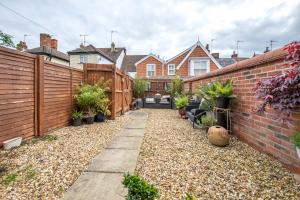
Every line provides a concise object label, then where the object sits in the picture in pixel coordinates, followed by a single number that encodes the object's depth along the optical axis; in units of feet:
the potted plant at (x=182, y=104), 21.68
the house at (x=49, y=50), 46.78
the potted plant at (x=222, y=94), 11.56
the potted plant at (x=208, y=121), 13.15
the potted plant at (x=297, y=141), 5.39
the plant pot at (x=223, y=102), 11.69
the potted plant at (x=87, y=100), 16.04
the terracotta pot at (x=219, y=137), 9.91
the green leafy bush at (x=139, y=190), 3.46
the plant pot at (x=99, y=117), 17.53
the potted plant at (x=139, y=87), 34.64
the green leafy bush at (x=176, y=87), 33.88
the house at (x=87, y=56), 54.50
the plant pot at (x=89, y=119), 16.44
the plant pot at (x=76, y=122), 15.78
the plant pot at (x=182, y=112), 21.56
